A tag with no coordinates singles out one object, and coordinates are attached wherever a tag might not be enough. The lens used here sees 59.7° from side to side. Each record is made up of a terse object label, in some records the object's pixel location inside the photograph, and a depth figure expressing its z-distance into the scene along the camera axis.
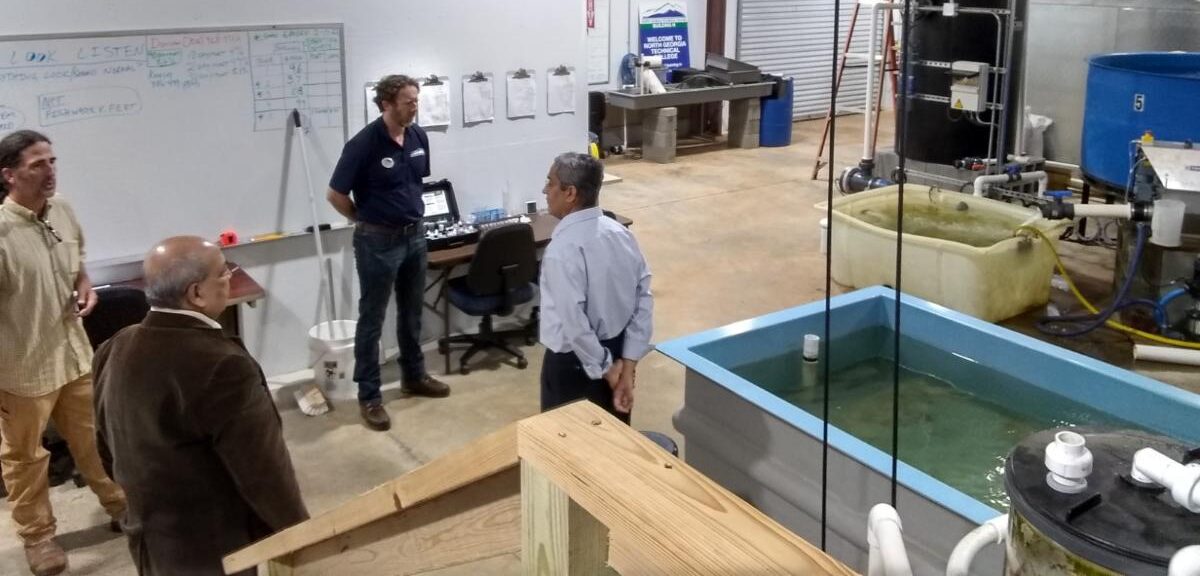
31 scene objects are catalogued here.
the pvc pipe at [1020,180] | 7.26
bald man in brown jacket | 2.53
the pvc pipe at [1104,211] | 5.82
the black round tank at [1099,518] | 0.95
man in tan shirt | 3.68
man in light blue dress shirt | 3.61
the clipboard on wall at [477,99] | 5.88
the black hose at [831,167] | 1.51
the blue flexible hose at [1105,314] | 5.82
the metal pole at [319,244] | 5.33
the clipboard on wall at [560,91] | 6.25
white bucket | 5.37
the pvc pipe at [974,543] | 1.19
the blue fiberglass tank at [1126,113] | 6.24
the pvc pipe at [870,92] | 8.66
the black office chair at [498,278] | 5.53
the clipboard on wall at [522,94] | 6.07
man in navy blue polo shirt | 4.92
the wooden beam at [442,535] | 1.43
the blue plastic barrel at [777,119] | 11.88
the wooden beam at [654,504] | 0.91
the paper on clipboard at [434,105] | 5.70
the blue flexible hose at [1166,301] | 5.88
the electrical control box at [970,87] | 7.51
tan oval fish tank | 6.15
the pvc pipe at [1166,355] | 5.74
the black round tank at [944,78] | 7.78
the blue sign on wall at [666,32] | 11.35
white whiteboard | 4.67
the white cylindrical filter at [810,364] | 4.83
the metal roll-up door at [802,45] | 12.78
